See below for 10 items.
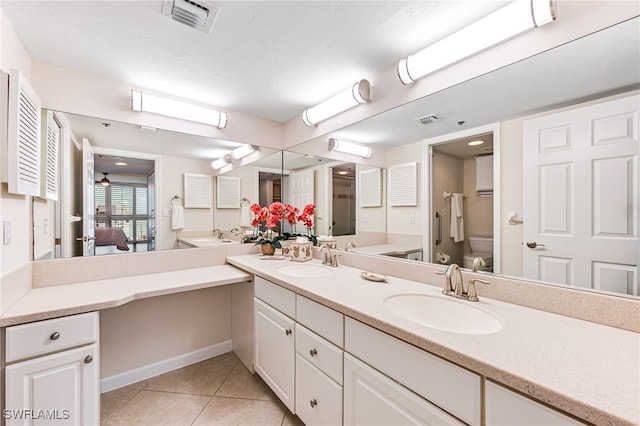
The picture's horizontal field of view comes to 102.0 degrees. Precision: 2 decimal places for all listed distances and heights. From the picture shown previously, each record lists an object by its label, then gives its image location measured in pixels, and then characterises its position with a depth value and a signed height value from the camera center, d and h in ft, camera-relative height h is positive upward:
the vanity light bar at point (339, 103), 5.72 +2.65
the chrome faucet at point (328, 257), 6.32 -1.11
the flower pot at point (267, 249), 7.61 -1.07
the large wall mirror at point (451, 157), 3.29 +1.16
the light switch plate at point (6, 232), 3.82 -0.30
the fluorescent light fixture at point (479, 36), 3.45 +2.69
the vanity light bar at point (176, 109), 5.90 +2.56
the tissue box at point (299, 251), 7.07 -1.06
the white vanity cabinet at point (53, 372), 3.59 -2.35
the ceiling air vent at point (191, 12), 3.78 +3.05
